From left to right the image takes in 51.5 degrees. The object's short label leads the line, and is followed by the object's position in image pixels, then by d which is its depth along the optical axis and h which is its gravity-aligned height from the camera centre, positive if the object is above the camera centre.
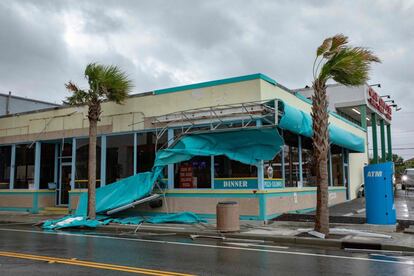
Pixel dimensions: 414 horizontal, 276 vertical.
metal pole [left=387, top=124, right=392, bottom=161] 36.56 +3.47
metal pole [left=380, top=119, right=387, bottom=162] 33.66 +3.34
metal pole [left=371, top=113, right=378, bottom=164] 31.51 +3.46
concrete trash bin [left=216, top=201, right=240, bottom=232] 12.70 -0.99
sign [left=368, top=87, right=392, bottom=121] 31.75 +6.28
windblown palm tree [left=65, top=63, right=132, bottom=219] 16.03 +3.55
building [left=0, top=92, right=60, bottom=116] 25.34 +4.95
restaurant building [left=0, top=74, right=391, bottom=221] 15.17 +1.49
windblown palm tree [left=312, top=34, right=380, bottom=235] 11.66 +2.90
